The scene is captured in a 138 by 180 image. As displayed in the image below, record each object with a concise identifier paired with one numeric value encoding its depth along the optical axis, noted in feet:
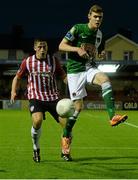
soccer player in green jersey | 39.99
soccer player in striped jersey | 41.80
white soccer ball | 37.60
